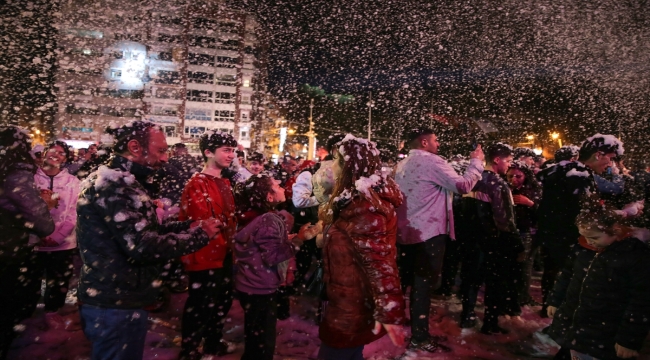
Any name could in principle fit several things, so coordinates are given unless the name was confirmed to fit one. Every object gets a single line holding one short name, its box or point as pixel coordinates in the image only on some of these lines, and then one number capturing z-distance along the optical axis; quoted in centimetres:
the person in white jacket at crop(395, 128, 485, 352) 379
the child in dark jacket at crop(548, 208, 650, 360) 229
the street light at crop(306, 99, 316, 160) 3684
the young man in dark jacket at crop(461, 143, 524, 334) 434
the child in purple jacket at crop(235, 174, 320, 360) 300
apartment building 5553
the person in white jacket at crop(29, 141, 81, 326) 444
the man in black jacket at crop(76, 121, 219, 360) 208
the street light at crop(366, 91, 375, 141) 3628
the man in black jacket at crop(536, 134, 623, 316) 389
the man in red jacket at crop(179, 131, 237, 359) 324
